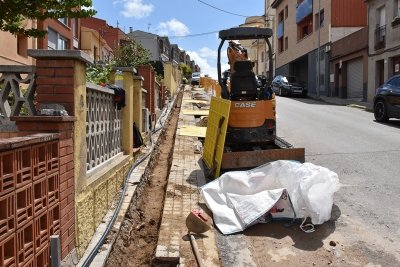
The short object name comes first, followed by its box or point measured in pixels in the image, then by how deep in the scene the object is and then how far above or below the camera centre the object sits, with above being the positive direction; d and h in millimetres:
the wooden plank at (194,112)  16362 -122
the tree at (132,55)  19230 +2843
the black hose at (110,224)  3863 -1410
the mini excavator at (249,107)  7805 +44
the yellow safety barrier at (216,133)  6930 -466
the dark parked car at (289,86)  27953 +1671
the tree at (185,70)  65731 +6836
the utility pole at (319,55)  28656 +4161
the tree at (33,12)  6602 +1762
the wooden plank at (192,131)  11789 -691
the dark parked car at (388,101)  12867 +295
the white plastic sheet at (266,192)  4996 -1137
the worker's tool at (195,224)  4676 -1393
